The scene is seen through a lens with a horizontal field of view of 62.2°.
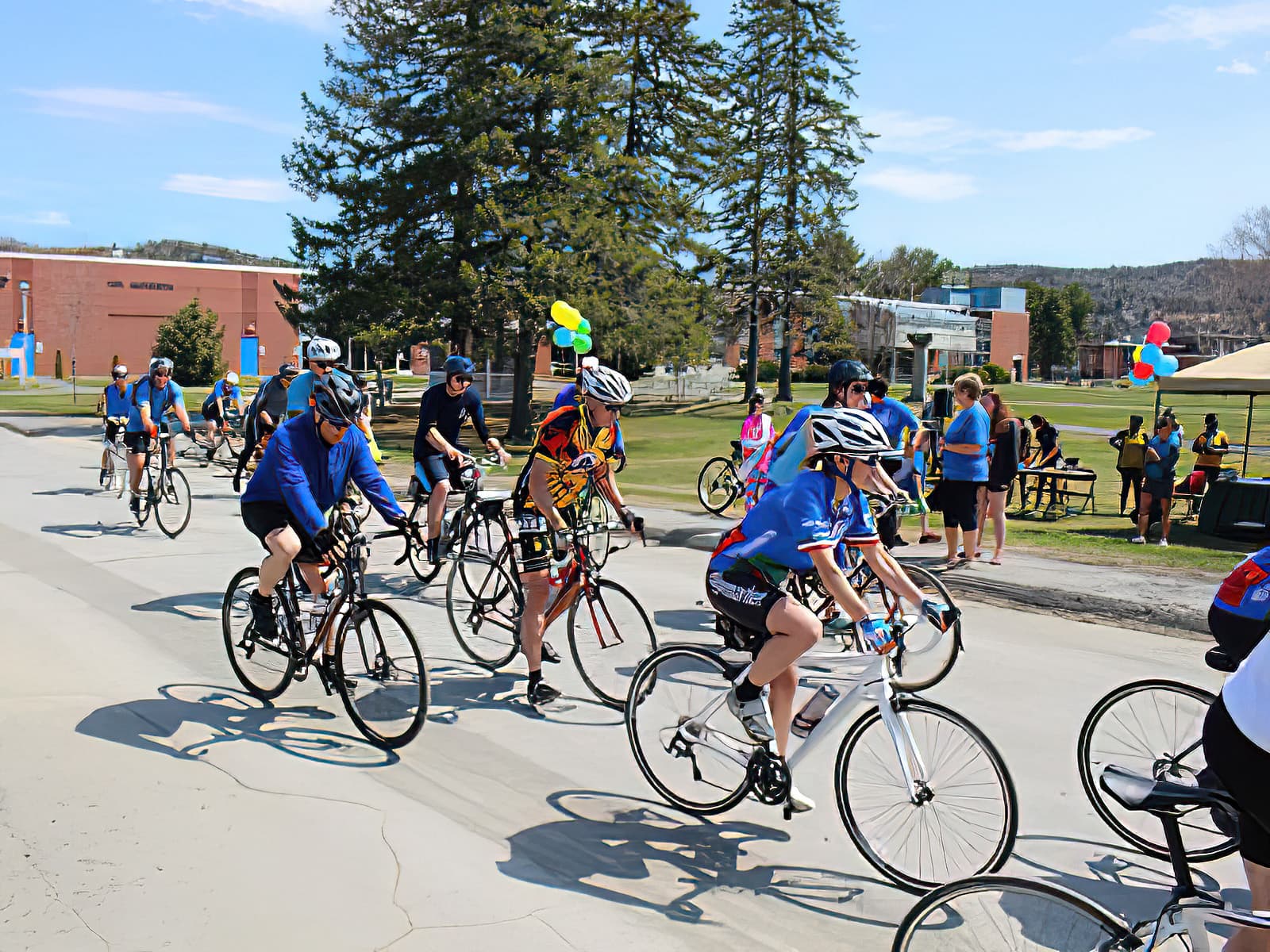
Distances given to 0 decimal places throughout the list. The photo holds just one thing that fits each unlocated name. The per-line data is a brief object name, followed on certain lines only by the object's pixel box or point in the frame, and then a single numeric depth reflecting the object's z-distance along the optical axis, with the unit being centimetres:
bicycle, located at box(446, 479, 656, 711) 662
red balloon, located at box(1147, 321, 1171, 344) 1917
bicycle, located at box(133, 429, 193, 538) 1348
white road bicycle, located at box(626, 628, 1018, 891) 430
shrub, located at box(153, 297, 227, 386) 6241
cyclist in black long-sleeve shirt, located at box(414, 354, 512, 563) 1011
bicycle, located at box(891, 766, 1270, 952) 268
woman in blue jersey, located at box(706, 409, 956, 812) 464
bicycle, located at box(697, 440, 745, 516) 1664
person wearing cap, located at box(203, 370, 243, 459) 2242
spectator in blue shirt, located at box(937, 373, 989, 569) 1131
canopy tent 1709
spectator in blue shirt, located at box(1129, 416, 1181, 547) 1410
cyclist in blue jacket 614
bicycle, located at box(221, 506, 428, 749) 594
